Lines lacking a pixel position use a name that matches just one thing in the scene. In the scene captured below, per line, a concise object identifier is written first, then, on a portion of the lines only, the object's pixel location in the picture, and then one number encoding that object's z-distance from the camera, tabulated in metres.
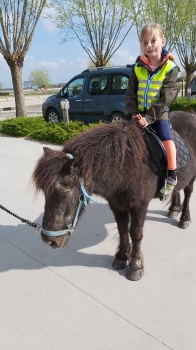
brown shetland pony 1.75
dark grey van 8.06
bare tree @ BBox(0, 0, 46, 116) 8.71
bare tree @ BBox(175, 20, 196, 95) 16.63
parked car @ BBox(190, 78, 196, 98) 17.70
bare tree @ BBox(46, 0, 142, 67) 12.23
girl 2.29
